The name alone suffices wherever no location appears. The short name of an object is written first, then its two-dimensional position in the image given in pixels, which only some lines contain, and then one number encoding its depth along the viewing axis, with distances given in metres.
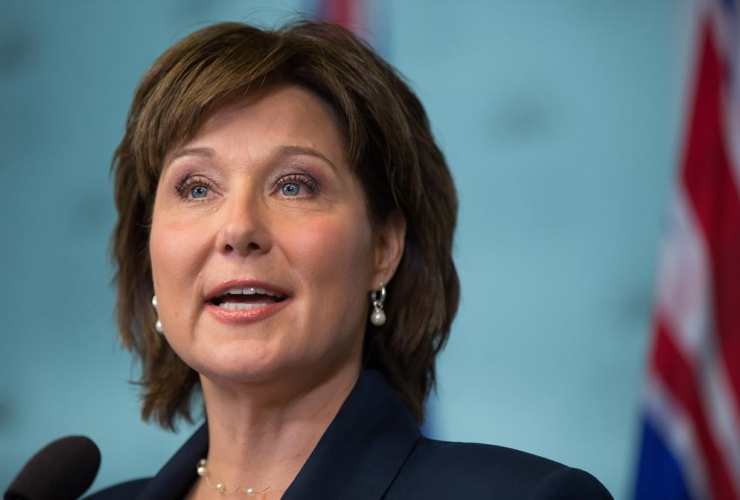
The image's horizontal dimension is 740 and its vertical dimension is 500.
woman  2.65
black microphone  2.59
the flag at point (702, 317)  3.03
